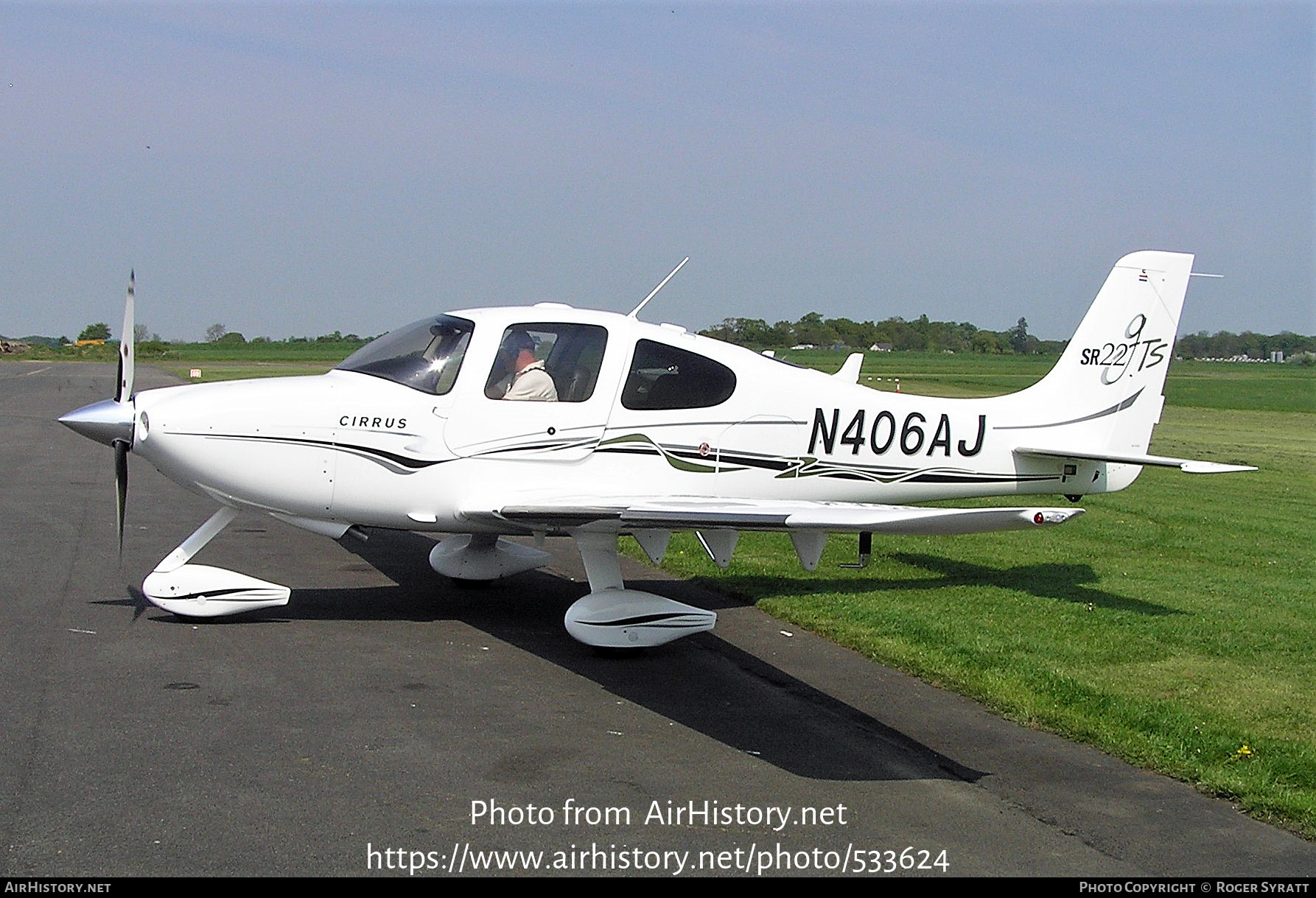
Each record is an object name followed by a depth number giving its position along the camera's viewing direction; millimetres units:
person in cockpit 8508
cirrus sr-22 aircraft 8062
